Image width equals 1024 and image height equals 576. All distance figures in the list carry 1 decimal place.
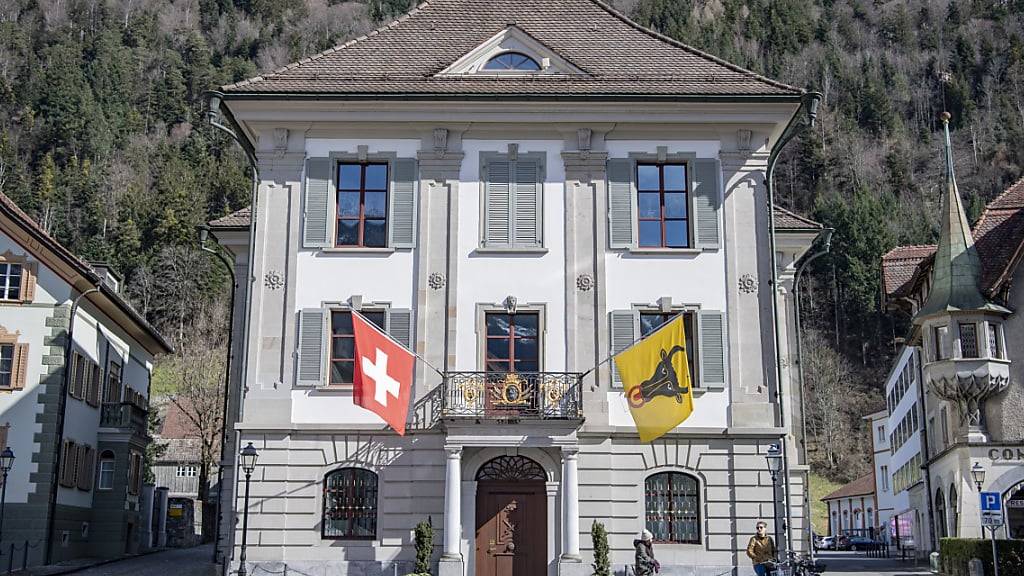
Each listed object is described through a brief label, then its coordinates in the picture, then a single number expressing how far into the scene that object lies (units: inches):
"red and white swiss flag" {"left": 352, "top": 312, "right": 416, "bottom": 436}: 989.2
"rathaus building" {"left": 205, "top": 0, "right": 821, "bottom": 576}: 1045.8
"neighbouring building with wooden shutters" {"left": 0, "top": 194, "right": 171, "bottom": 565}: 1448.1
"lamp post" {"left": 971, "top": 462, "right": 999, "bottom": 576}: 1455.5
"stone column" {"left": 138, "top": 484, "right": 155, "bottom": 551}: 1944.6
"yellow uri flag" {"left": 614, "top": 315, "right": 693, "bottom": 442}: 1010.1
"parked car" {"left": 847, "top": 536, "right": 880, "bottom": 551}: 3018.2
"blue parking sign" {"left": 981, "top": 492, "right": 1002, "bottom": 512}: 1122.7
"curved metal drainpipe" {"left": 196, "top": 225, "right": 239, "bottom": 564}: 1138.7
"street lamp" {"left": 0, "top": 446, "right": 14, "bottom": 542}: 1250.0
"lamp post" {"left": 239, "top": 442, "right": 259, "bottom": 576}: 1002.1
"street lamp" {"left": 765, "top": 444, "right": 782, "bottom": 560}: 1045.8
